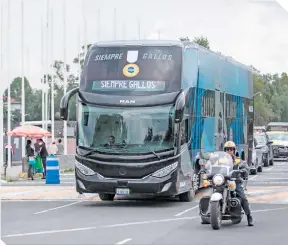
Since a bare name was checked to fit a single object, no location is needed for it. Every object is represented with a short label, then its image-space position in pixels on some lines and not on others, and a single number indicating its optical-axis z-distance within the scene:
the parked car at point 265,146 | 41.81
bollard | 30.75
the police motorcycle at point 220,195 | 15.49
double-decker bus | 20.20
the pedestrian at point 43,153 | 35.12
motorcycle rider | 16.17
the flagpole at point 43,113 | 62.34
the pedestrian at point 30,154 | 35.00
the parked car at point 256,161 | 35.49
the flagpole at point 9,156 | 45.15
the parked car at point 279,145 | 53.92
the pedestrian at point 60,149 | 56.08
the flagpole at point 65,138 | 54.40
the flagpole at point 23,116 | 51.36
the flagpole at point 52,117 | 55.59
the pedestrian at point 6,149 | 45.89
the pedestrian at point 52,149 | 36.56
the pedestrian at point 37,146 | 35.94
